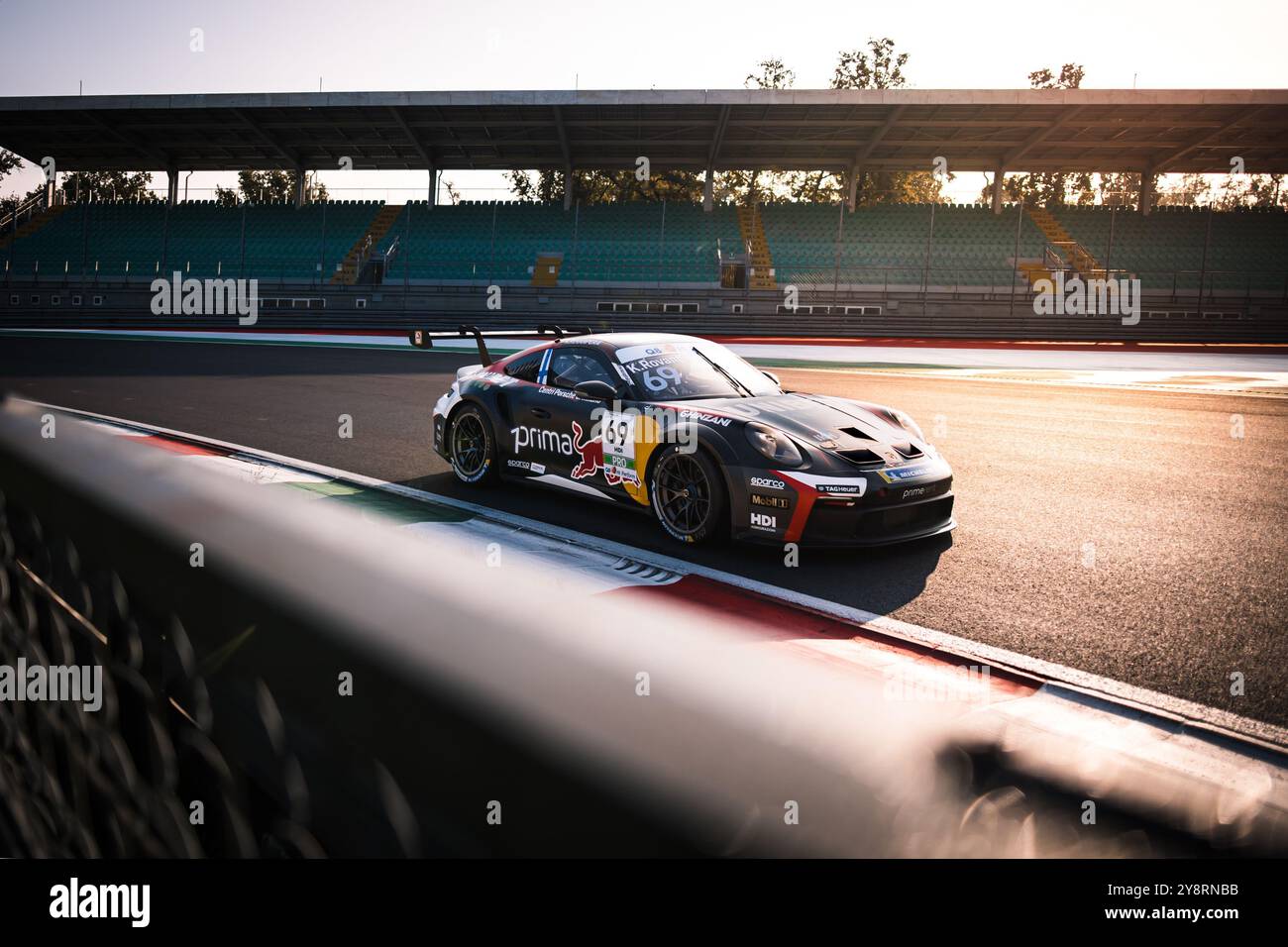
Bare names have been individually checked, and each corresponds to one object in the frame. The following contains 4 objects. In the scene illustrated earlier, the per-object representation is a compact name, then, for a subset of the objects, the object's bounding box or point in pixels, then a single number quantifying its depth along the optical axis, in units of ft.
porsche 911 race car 17.56
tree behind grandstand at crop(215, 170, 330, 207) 257.96
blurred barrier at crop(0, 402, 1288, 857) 2.25
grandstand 109.81
